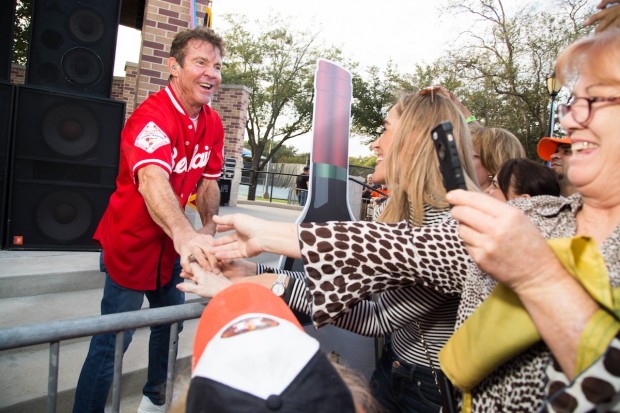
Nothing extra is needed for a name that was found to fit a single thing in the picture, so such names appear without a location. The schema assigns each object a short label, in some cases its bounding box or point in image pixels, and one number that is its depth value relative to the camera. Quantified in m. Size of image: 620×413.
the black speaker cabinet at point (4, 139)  3.83
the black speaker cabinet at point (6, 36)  4.02
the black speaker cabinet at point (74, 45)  4.04
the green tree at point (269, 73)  24.67
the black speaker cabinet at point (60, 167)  3.93
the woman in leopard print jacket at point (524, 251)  0.67
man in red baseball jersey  1.93
